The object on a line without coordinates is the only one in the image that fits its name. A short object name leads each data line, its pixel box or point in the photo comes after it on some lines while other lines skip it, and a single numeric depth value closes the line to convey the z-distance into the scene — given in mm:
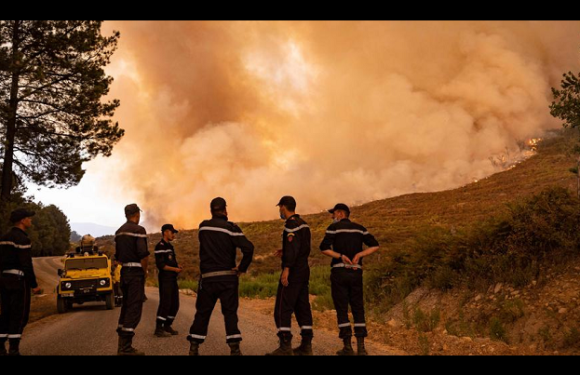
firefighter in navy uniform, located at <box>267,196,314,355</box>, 7848
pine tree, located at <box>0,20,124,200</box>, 18906
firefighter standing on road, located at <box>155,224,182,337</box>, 10297
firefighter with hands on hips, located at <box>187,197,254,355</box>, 7281
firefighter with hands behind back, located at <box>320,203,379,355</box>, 8008
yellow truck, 17000
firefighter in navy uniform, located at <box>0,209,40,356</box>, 7812
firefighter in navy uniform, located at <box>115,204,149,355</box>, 8203
